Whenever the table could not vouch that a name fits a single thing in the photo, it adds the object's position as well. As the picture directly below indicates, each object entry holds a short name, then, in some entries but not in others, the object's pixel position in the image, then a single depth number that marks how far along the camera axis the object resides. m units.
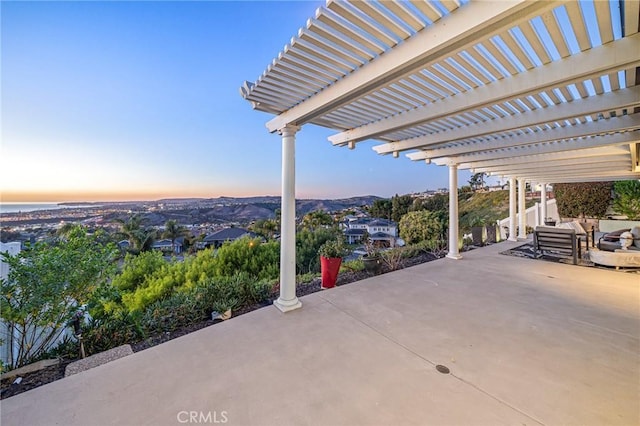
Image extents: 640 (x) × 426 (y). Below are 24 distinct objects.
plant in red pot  4.55
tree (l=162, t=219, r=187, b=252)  12.89
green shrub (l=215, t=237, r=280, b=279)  5.86
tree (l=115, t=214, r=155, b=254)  9.05
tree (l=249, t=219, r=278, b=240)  12.84
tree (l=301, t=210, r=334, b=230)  13.77
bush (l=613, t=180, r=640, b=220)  10.51
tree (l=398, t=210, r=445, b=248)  8.00
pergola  1.83
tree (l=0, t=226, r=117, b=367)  2.27
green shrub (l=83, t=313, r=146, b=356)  2.67
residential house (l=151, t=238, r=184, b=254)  15.31
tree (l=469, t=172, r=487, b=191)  29.54
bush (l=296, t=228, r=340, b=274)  7.43
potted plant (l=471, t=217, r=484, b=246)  8.76
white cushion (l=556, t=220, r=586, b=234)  7.07
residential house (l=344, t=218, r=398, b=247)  12.14
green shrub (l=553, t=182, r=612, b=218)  12.32
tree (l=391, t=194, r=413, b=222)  17.95
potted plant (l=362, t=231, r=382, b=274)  5.47
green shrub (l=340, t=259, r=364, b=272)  5.67
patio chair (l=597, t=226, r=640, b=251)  6.13
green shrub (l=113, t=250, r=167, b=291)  5.24
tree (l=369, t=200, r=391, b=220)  19.83
